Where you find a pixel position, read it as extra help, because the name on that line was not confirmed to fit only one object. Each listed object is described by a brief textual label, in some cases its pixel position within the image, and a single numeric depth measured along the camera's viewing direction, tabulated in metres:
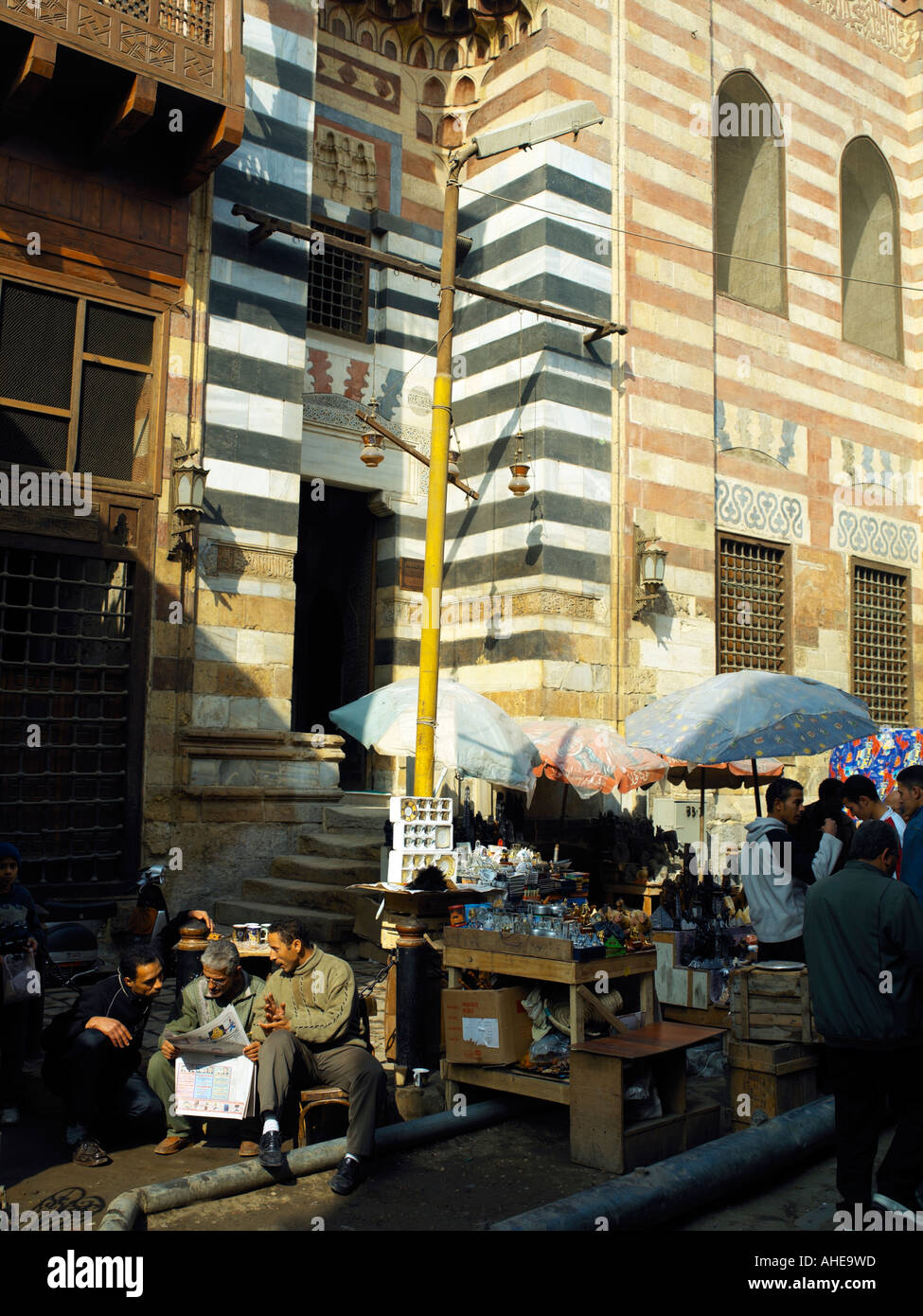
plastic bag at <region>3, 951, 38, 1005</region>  6.30
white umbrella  10.09
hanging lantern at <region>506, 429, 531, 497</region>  13.39
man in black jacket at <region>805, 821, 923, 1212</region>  4.71
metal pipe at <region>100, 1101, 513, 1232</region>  4.66
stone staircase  10.41
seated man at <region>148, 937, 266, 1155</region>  5.98
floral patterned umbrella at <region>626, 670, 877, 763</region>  8.80
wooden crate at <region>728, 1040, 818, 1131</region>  6.29
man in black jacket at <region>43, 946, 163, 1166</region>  5.63
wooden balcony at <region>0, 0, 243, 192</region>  10.08
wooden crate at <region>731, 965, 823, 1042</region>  6.51
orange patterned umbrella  11.45
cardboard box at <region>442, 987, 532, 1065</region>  6.39
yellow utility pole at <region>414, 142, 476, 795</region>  9.09
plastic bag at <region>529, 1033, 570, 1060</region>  6.38
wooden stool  5.75
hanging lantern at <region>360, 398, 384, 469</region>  12.56
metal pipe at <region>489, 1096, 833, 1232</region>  4.64
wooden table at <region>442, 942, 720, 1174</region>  5.61
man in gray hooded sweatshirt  7.06
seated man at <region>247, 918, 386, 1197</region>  5.48
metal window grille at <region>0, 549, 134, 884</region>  10.29
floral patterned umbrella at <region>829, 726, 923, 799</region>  12.95
